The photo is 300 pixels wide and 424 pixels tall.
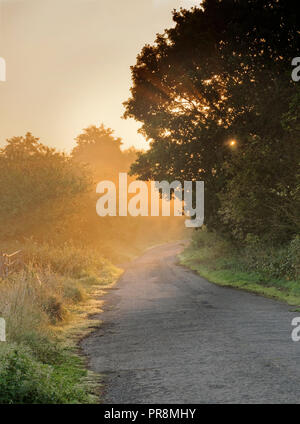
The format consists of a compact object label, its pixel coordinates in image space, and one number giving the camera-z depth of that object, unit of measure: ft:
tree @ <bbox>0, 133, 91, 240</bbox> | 115.34
